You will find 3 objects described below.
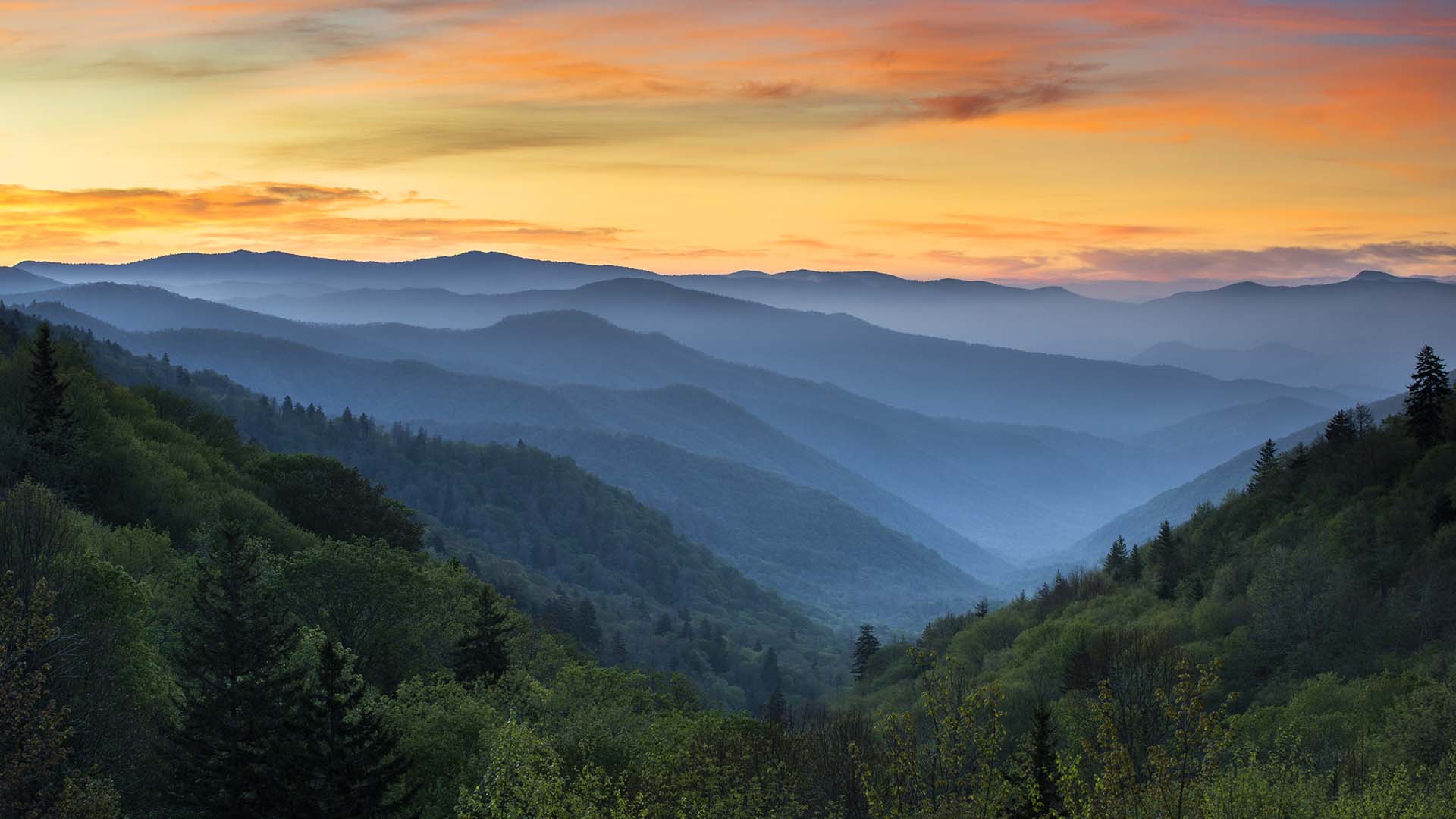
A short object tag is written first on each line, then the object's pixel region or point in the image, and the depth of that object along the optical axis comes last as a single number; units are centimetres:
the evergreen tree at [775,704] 9469
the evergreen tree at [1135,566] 11962
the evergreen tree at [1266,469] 10812
